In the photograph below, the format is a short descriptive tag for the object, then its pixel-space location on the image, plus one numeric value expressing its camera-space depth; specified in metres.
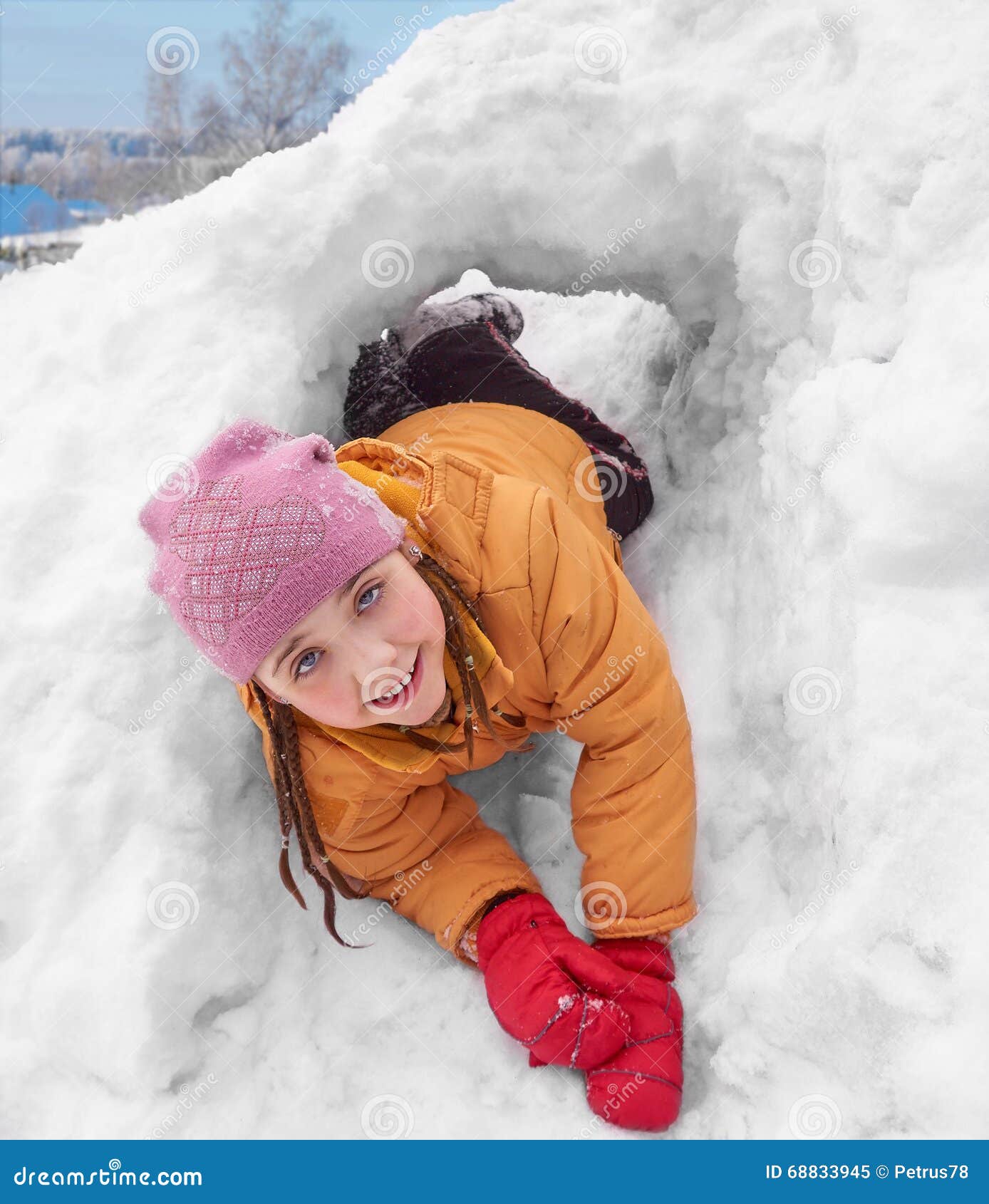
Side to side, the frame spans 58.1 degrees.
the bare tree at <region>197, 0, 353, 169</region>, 10.66
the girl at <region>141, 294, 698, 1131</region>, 1.15
